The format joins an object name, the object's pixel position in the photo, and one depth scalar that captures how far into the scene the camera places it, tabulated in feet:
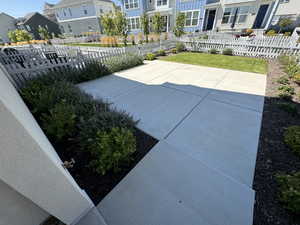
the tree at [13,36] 71.05
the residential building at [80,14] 78.84
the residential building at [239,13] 45.37
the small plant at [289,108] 10.28
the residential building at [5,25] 91.86
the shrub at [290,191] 4.57
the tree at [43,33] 74.03
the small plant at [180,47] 37.01
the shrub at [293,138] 7.10
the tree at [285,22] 45.86
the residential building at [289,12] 49.69
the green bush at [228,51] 30.72
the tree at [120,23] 34.24
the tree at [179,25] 37.24
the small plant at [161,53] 33.83
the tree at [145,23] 39.63
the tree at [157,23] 38.78
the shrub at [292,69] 15.96
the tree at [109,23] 37.99
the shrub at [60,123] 7.49
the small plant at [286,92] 12.37
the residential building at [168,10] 49.24
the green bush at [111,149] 5.88
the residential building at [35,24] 91.04
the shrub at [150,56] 29.84
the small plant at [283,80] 15.21
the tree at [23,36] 64.69
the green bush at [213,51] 32.73
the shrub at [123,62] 21.87
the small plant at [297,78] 14.49
